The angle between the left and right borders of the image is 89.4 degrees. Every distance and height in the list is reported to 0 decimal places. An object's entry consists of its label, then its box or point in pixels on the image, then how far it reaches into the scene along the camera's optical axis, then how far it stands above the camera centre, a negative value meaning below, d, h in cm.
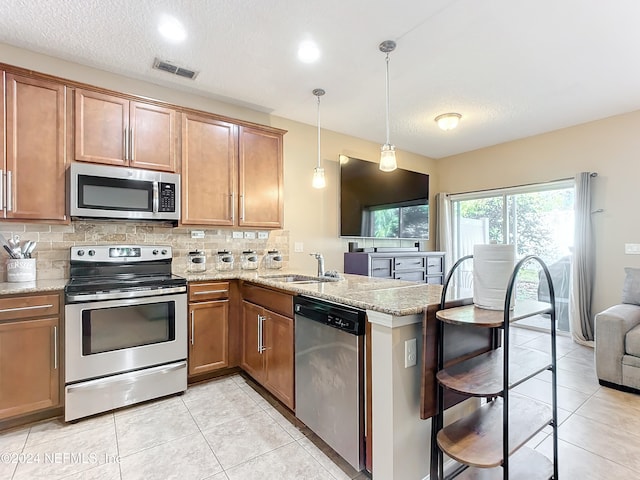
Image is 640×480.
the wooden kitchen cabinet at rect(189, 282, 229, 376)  274 -75
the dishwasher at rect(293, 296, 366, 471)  162 -74
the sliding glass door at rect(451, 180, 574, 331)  425 +20
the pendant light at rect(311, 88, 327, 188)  291 +56
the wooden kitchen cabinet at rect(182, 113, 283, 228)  298 +66
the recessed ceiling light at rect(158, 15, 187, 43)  213 +146
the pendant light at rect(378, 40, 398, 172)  226 +57
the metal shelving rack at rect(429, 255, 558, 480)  131 -87
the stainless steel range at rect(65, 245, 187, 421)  221 -68
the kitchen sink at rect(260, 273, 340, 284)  278 -34
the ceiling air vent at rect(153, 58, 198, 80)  266 +147
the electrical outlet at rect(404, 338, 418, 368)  150 -53
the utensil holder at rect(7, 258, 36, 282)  235 -20
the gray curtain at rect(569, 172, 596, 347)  382 -31
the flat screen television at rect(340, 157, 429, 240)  429 +54
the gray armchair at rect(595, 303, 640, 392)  257 -90
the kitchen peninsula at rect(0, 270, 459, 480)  145 -70
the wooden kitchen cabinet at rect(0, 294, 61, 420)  205 -74
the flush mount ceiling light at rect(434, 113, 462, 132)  364 +136
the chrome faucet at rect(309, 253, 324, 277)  288 -22
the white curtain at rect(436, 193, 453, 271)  532 +21
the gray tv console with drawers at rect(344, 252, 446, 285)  402 -33
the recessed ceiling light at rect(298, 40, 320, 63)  240 +146
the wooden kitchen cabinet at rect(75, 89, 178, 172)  251 +90
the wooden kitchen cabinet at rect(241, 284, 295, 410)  220 -77
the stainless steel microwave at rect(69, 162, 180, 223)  244 +39
